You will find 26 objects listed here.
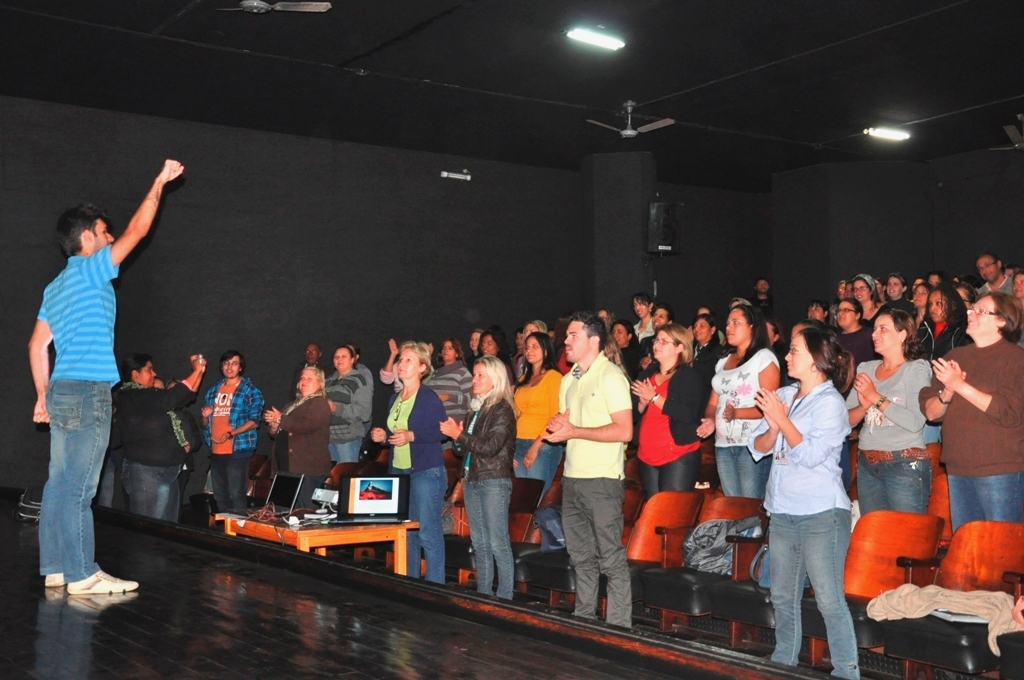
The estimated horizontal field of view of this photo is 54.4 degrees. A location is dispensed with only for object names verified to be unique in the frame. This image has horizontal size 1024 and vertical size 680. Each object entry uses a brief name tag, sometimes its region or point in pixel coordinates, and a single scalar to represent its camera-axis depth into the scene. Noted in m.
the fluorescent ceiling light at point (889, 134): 10.25
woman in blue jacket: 5.41
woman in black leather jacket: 5.08
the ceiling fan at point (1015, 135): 9.61
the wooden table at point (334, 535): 5.24
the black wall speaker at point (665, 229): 10.43
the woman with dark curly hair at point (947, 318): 6.11
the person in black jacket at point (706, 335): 7.31
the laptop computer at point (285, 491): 6.01
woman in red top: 5.30
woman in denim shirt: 3.55
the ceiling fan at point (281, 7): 6.49
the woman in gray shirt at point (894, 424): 4.50
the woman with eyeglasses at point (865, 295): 8.29
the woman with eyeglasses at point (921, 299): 7.42
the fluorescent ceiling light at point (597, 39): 7.19
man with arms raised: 3.99
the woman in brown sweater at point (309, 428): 6.57
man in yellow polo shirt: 4.35
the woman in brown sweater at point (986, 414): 4.01
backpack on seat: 4.79
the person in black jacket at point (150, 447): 6.21
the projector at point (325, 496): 5.82
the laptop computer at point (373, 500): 5.45
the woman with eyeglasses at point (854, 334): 6.80
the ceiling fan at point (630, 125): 9.12
